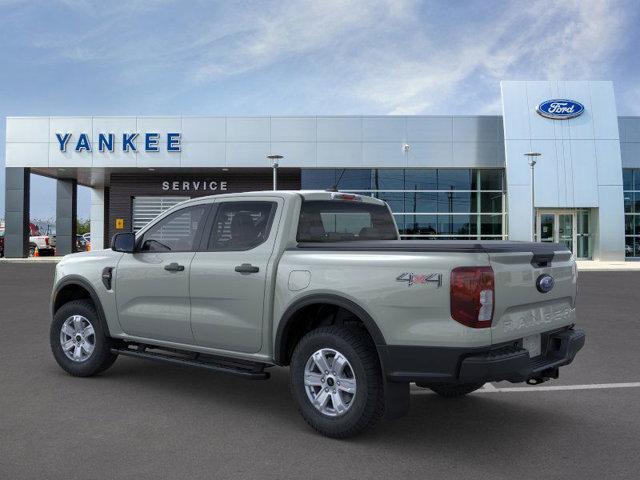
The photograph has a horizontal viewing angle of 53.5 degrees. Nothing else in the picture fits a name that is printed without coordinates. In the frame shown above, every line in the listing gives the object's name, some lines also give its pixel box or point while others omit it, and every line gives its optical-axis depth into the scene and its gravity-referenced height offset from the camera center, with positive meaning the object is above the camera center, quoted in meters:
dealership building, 29.83 +4.75
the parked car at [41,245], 36.78 +0.69
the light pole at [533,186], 28.36 +3.09
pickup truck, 4.00 -0.35
